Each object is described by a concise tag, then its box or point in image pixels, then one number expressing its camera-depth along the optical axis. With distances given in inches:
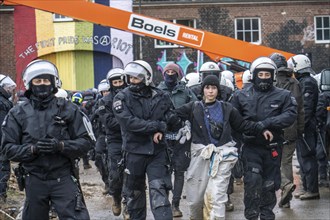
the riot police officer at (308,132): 465.7
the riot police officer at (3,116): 435.2
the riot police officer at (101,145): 475.9
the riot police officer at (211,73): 446.9
